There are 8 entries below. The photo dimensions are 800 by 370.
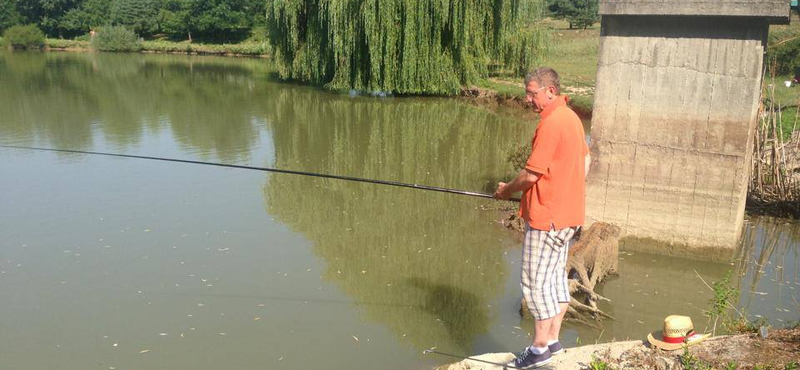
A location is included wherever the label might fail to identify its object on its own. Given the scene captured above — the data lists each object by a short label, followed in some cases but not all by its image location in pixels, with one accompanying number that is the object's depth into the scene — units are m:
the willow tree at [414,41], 21.12
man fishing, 4.07
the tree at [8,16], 63.22
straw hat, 4.30
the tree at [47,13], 66.51
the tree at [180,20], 61.62
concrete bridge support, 7.02
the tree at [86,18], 64.75
